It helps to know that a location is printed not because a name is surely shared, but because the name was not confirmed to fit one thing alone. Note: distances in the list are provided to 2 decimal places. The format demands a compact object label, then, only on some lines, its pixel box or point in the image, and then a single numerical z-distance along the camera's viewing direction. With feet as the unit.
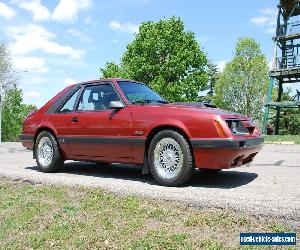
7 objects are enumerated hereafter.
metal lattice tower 85.13
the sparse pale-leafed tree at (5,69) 157.38
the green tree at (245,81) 128.98
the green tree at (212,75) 216.13
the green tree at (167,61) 116.67
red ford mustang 17.63
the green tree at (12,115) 152.05
